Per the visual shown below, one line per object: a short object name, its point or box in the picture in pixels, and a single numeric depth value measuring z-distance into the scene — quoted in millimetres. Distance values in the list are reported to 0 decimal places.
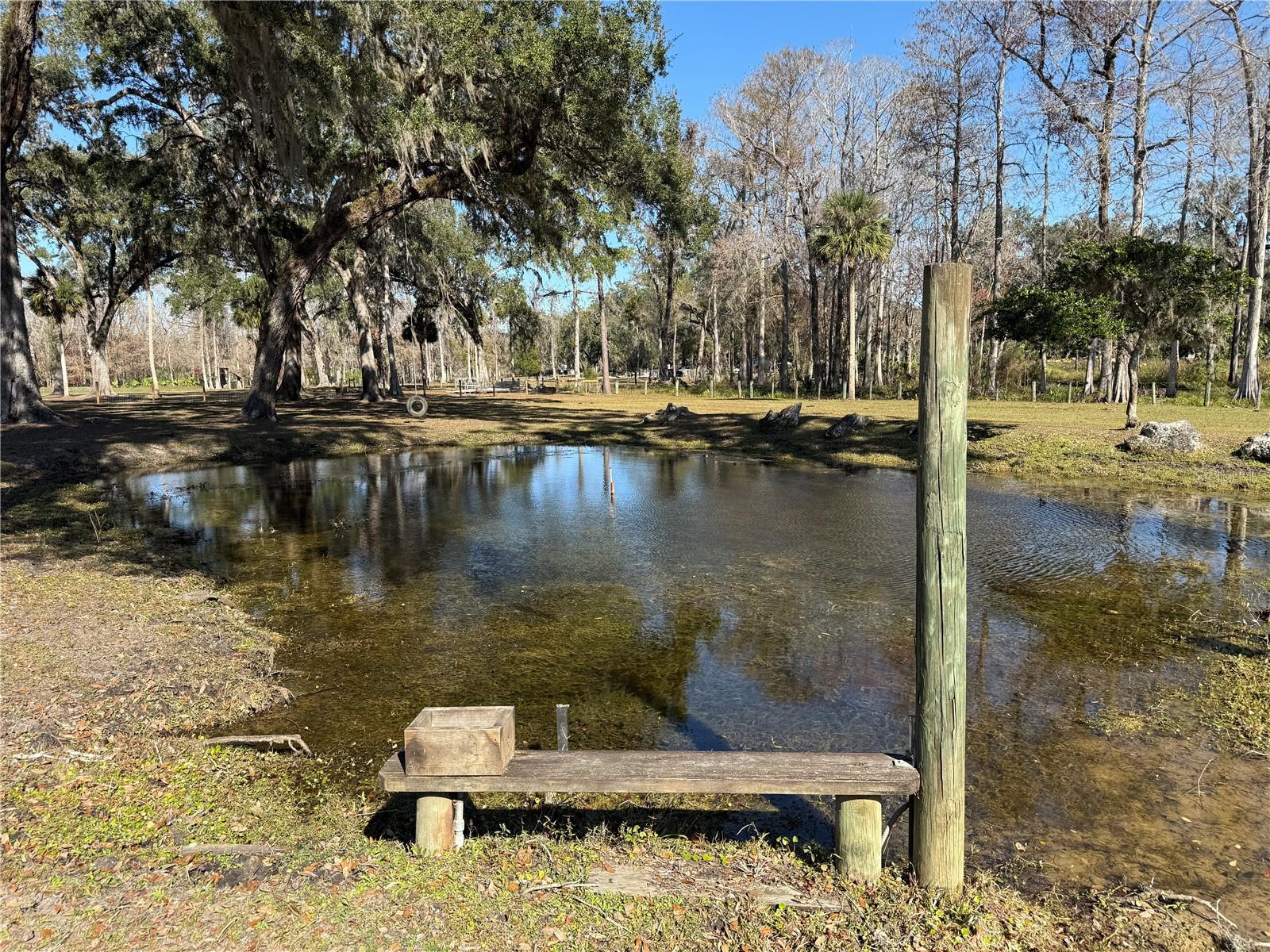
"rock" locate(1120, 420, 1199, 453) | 15852
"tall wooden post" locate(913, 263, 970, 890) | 3574
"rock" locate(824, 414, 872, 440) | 21672
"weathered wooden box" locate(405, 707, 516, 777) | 3627
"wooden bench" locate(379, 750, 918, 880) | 3582
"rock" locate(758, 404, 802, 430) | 23156
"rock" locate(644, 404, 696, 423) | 27094
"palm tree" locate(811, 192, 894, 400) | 31453
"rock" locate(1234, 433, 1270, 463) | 14695
